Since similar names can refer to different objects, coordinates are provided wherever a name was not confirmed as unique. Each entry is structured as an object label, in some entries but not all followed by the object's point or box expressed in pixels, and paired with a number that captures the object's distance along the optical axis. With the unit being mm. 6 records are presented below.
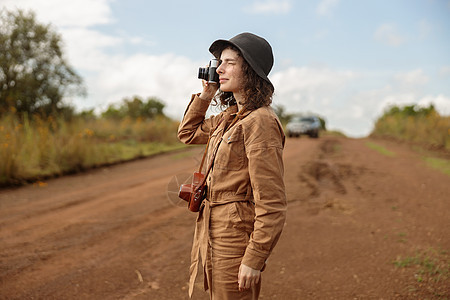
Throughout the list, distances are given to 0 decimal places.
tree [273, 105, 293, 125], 50138
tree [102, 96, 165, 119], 33188
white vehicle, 24703
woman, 1873
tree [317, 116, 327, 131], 67881
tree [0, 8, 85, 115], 15500
